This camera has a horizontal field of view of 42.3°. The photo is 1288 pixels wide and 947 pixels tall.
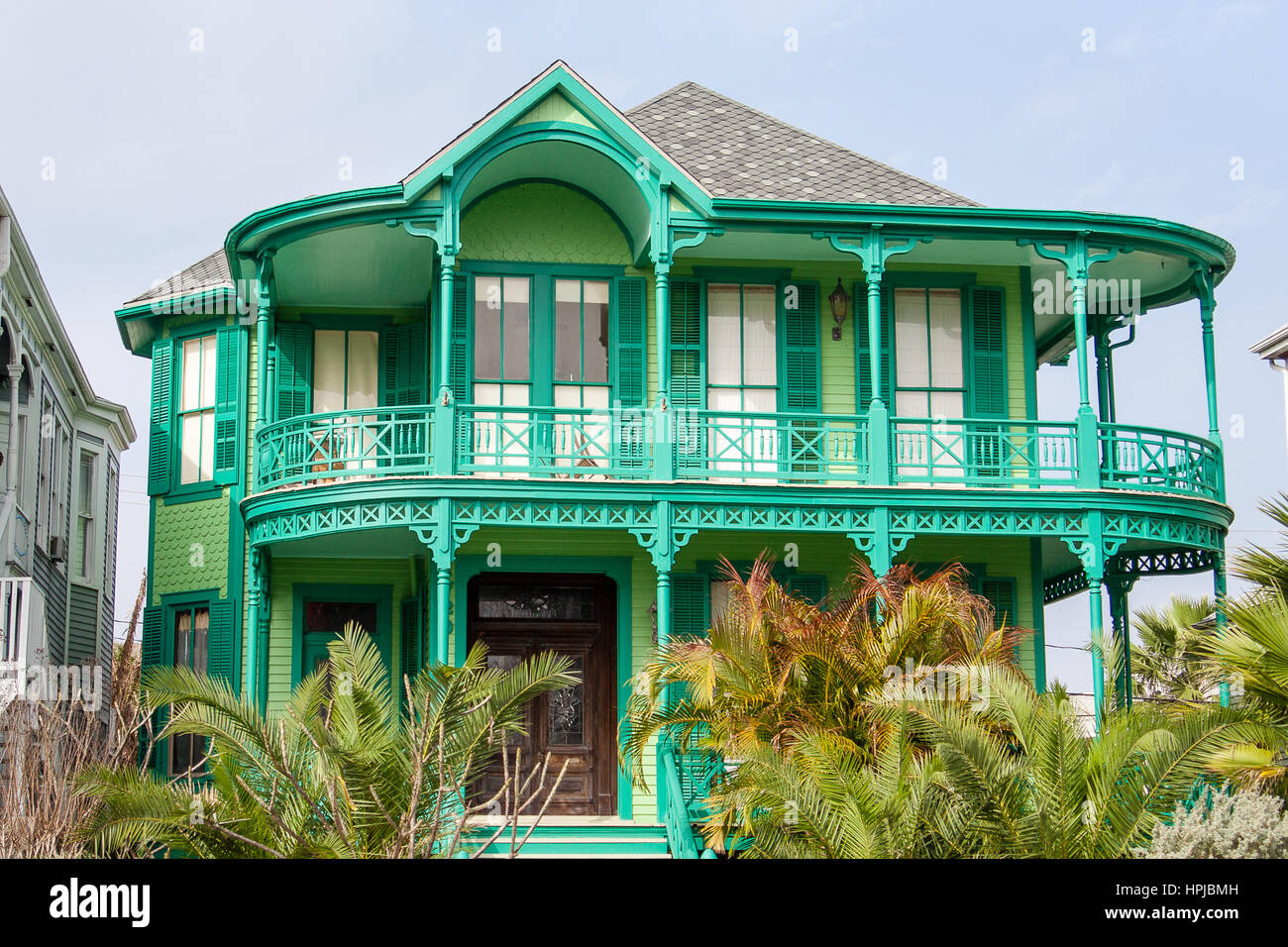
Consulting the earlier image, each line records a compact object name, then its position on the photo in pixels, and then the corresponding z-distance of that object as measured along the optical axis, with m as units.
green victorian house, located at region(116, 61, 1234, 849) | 17.31
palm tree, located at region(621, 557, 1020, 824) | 13.87
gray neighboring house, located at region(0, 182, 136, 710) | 18.45
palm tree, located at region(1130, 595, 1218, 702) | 22.08
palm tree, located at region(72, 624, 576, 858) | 12.04
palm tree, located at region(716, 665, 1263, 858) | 11.82
